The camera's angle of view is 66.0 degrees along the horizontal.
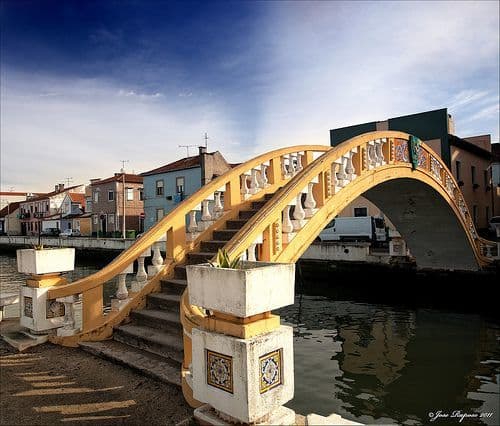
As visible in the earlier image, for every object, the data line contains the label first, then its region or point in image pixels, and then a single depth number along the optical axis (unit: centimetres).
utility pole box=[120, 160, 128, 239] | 4024
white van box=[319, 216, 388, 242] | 2608
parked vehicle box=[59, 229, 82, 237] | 4772
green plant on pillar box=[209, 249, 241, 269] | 335
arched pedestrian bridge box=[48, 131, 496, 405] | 565
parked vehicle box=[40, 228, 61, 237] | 5148
